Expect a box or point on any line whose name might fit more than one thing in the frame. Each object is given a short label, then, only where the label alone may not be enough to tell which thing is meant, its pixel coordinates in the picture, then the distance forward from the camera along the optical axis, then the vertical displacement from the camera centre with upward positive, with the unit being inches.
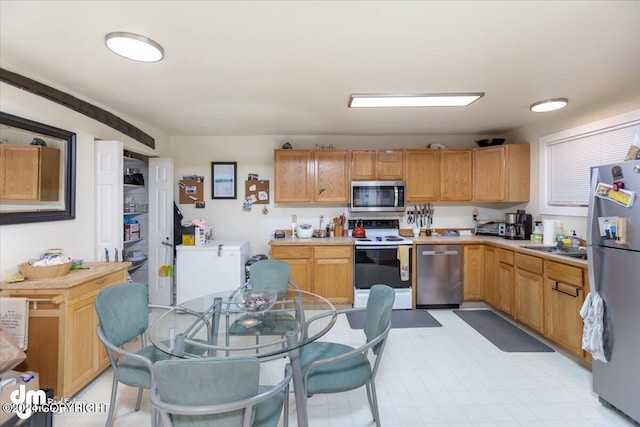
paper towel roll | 129.3 -7.1
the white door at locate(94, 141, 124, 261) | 109.2 +7.3
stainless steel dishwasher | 146.1 -29.2
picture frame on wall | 166.2 +19.5
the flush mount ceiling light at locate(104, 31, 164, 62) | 66.7 +39.8
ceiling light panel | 102.5 +41.5
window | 106.5 +23.8
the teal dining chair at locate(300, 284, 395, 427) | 62.2 -34.3
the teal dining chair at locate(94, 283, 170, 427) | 64.5 -27.1
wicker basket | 78.5 -15.2
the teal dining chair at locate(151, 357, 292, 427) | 40.3 -24.9
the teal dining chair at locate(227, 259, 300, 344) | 73.6 -26.0
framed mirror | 79.1 +12.7
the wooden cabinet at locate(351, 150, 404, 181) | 156.9 +26.8
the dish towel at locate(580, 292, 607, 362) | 76.9 -29.5
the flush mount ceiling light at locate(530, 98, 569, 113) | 109.4 +41.7
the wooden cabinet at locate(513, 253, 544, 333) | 111.9 -30.7
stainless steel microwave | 155.3 +9.9
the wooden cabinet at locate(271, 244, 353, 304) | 144.7 -26.0
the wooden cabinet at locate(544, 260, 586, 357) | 94.7 -30.1
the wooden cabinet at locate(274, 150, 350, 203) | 155.6 +20.9
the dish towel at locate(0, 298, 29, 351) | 71.6 -25.1
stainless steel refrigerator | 70.9 -14.9
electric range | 144.0 -25.9
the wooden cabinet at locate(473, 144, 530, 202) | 146.9 +21.1
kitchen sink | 105.6 -13.7
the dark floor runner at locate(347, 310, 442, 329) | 131.0 -48.2
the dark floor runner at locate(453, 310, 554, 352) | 111.1 -48.8
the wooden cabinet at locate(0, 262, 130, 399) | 76.0 -30.2
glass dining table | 60.1 -27.6
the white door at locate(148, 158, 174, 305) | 149.1 -8.2
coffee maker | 146.9 -5.6
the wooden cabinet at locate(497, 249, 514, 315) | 129.1 -29.3
